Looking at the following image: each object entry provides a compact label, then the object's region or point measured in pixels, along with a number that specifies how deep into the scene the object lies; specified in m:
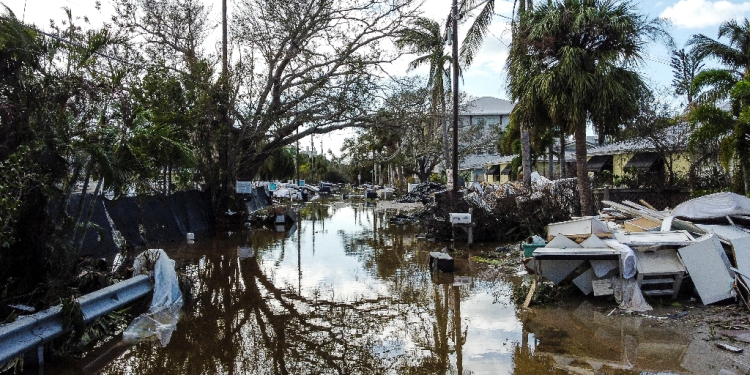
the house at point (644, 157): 19.45
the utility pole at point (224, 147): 20.86
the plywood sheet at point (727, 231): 8.55
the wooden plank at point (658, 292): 7.98
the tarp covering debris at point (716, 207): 9.52
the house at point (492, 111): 69.31
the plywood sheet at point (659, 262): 7.92
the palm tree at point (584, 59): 12.44
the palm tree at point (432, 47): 21.27
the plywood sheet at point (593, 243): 8.40
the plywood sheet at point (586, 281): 8.34
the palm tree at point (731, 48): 22.78
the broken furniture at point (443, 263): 10.80
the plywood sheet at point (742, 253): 7.86
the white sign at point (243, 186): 21.84
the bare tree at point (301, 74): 20.88
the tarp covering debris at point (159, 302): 6.77
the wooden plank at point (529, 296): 8.03
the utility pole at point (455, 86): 18.28
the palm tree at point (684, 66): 31.94
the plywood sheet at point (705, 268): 7.74
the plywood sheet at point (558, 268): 8.52
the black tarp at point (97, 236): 11.34
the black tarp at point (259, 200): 29.08
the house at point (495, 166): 39.27
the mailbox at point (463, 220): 13.96
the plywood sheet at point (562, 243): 8.46
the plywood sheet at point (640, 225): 9.92
